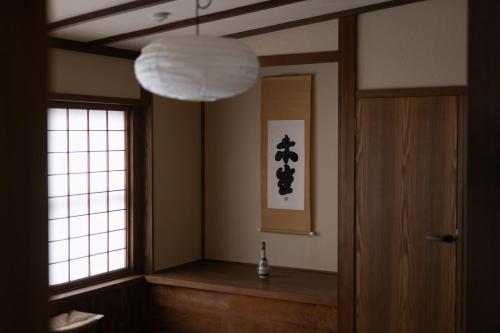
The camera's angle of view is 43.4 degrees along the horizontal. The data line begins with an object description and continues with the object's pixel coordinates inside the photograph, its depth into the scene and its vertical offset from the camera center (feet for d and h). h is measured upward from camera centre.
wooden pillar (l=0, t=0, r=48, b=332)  1.97 -0.02
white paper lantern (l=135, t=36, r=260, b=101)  9.23 +1.41
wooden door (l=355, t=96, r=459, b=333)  14.30 -1.27
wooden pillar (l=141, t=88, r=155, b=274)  17.87 -0.90
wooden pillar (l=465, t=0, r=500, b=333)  2.12 -0.04
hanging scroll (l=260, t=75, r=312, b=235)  18.40 +0.17
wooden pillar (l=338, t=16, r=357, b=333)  15.24 -0.25
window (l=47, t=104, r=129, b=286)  15.74 -0.88
